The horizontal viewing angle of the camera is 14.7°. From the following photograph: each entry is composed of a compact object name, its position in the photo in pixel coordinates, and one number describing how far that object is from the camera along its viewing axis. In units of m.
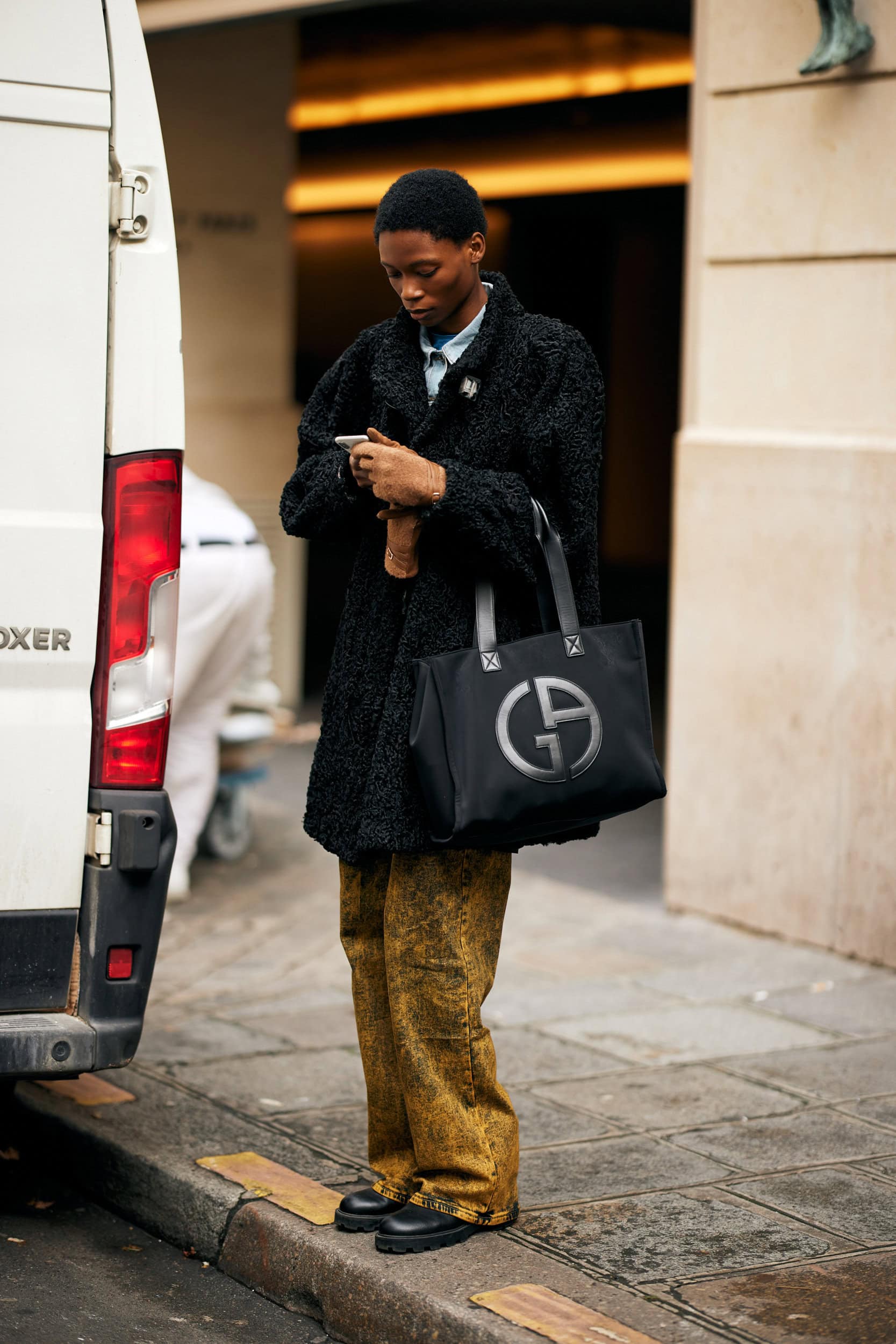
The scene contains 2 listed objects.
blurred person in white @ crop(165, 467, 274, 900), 12.04
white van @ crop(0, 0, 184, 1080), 6.66
